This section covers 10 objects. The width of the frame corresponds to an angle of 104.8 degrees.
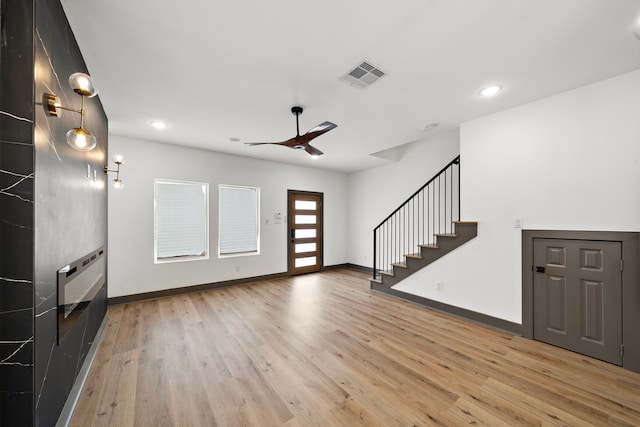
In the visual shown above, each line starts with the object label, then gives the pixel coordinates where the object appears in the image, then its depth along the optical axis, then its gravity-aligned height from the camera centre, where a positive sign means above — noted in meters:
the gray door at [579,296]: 2.63 -0.94
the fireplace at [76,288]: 1.74 -0.65
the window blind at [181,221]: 4.89 -0.14
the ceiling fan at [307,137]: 2.90 +0.98
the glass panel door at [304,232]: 6.67 -0.50
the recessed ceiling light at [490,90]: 2.86 +1.47
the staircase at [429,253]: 3.74 -0.67
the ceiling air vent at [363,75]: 2.49 +1.48
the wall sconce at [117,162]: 3.44 +0.68
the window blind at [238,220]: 5.61 -0.15
